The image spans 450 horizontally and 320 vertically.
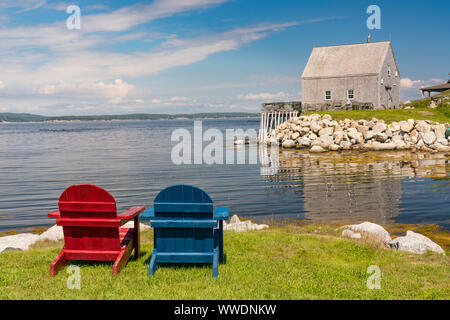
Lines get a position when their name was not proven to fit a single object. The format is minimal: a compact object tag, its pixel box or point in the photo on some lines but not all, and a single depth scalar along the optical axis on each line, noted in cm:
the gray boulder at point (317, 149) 3525
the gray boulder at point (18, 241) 977
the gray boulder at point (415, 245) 882
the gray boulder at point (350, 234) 991
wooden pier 4775
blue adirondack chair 643
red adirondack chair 646
